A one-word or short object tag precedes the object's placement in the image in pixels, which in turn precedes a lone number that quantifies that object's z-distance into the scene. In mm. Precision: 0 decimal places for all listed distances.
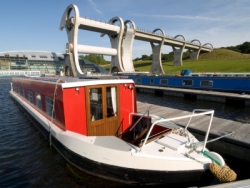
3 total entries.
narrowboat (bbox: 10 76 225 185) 4020
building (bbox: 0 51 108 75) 67512
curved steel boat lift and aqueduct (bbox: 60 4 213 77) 35031
